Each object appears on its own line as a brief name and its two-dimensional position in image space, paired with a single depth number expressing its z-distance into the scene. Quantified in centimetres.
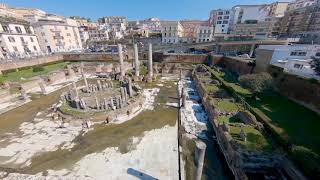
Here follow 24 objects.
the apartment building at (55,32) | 5344
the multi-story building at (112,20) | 10041
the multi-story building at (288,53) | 2508
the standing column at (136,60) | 3412
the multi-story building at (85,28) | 7756
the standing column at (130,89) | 2380
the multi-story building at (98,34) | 8412
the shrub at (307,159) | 918
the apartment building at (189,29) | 7344
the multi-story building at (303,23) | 4769
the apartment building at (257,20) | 6125
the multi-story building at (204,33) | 6607
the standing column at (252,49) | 4644
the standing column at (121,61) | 3269
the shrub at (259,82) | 2036
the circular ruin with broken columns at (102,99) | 1931
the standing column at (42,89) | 2632
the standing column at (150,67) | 3393
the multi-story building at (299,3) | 6105
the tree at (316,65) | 1660
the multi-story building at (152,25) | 10138
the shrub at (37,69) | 3766
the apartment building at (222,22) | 7219
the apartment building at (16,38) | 4168
